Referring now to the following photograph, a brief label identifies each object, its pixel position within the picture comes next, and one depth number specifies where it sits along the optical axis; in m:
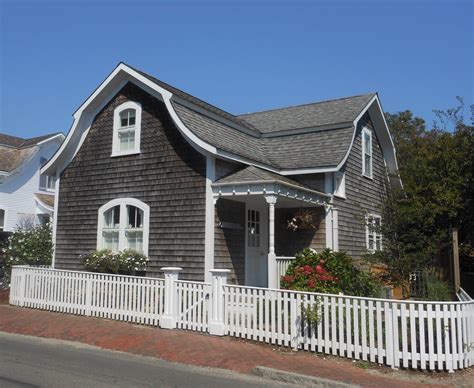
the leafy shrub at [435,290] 10.47
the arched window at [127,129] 15.13
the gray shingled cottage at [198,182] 13.26
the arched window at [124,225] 14.39
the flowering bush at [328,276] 10.23
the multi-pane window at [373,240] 18.12
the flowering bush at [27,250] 16.86
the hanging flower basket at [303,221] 14.77
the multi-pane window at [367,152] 18.23
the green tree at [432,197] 13.84
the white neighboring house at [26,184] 28.48
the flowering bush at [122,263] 13.84
